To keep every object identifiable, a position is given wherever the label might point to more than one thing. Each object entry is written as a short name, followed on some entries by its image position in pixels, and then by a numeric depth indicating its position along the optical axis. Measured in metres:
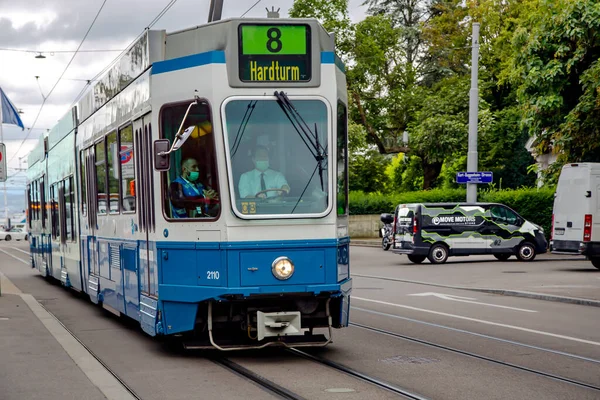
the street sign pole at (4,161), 18.48
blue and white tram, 8.78
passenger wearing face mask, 8.93
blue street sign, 28.14
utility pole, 28.91
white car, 78.62
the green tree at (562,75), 28.30
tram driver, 8.77
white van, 23.48
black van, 27.53
